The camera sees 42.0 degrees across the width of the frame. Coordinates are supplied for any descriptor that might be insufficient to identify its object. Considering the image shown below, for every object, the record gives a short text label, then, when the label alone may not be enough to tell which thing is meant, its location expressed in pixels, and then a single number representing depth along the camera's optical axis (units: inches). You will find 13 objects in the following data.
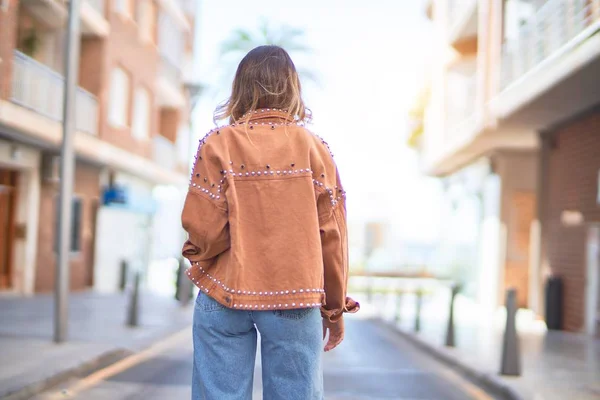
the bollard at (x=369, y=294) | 855.7
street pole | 353.1
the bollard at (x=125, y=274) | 605.7
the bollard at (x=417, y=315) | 517.9
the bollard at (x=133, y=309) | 448.4
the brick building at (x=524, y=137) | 537.0
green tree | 1132.5
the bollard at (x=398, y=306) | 606.4
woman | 95.9
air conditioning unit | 736.3
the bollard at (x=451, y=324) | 420.8
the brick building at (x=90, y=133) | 657.6
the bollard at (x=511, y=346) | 303.7
